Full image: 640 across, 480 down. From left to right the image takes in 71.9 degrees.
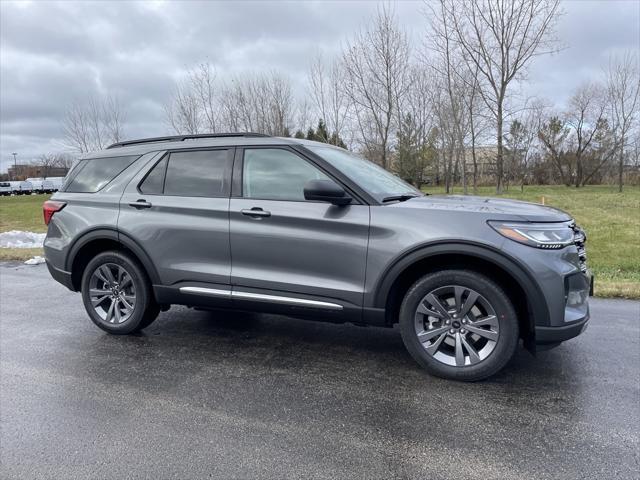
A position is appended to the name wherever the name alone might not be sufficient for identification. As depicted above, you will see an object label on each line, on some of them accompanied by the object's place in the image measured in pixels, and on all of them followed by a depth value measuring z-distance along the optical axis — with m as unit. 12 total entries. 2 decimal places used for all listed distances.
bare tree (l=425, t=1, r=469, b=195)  16.03
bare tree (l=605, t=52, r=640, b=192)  31.48
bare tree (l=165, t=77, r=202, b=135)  20.86
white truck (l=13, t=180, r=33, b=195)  60.78
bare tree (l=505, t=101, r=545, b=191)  43.06
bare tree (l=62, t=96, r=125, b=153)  29.14
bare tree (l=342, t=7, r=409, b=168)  16.37
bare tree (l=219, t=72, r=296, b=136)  21.30
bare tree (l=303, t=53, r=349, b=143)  18.79
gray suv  3.10
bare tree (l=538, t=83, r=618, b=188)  43.62
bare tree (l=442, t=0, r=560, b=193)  15.30
